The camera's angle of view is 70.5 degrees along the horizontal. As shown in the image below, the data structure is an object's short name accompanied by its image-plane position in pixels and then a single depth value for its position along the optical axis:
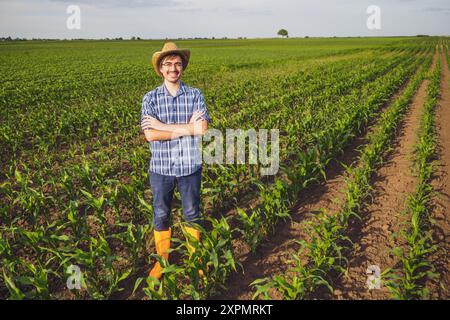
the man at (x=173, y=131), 2.81
